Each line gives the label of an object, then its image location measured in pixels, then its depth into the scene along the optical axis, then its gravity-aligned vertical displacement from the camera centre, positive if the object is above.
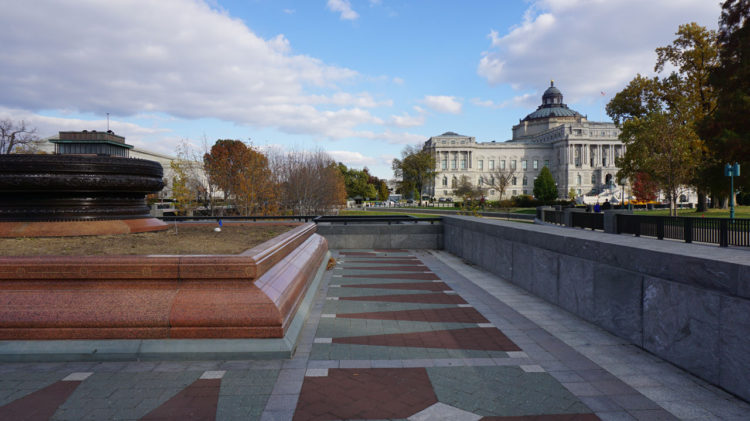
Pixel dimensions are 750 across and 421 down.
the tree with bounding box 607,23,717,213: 31.72 +6.53
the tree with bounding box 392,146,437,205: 84.31 +6.43
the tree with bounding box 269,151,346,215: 31.25 +1.34
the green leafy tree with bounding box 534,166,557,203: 64.25 +1.41
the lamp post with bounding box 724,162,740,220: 24.52 +1.59
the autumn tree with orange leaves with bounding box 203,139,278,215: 27.14 +1.37
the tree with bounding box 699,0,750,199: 23.58 +6.06
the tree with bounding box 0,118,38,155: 36.72 +5.93
